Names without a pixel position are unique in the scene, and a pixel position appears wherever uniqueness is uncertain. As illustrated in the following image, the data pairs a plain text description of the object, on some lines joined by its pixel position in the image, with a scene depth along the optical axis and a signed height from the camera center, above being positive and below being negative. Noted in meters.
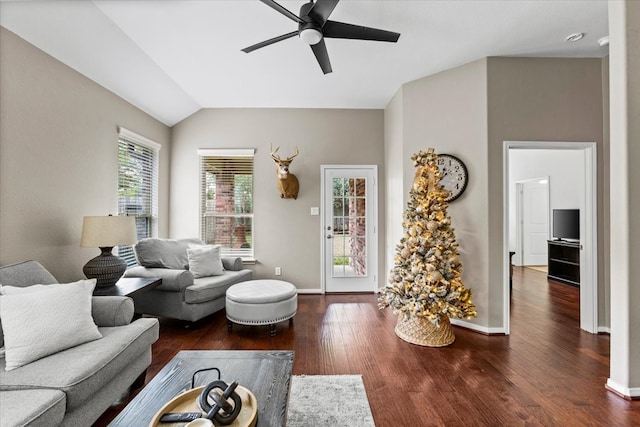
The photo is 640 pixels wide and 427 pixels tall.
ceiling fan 1.86 +1.31
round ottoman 3.00 -0.94
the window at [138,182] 3.66 +0.44
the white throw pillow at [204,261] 3.60 -0.58
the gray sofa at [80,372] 1.29 -0.82
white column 2.06 +0.13
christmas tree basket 2.81 -1.13
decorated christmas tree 2.78 -0.55
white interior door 7.02 -0.23
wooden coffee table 1.22 -0.84
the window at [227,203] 4.61 +0.20
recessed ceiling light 2.74 +1.71
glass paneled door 4.60 -0.21
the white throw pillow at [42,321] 1.58 -0.61
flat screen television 5.62 -0.14
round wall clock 3.22 +0.47
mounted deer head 4.18 +0.54
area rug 1.78 -1.25
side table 2.56 -0.68
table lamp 2.61 -0.24
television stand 5.28 -0.85
